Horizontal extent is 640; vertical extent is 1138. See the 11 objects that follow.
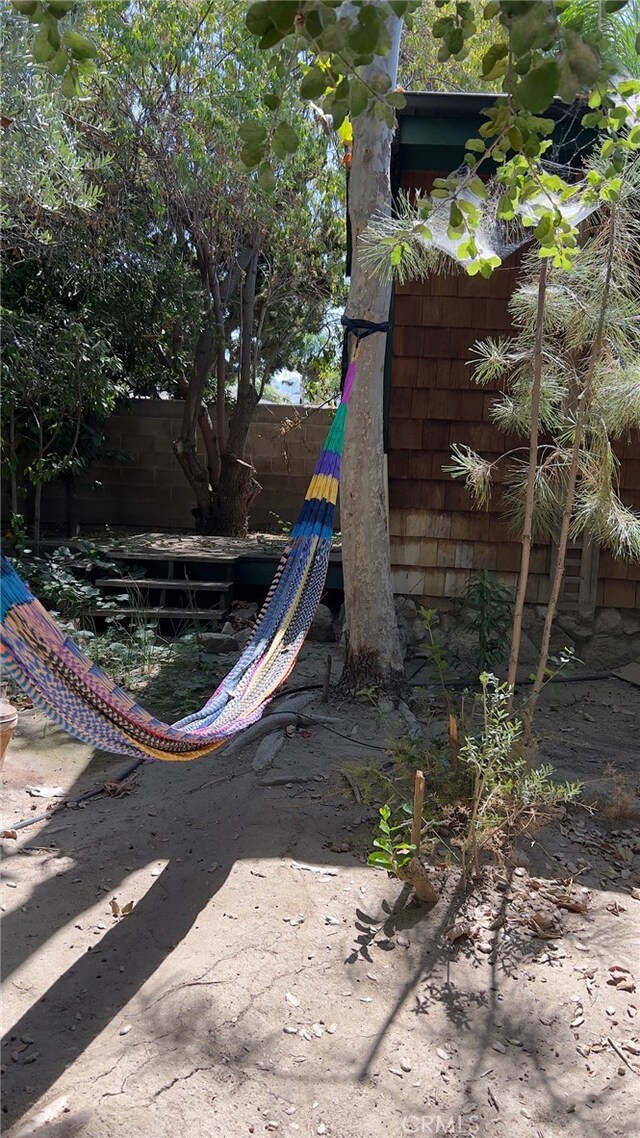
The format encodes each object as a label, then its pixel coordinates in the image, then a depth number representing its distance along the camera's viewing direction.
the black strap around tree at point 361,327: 3.31
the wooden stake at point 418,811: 2.05
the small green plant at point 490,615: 3.94
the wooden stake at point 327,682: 3.51
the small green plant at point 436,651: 3.00
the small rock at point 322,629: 4.78
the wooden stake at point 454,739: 2.43
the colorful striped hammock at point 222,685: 2.01
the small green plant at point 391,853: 2.07
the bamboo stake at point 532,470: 2.46
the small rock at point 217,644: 4.70
